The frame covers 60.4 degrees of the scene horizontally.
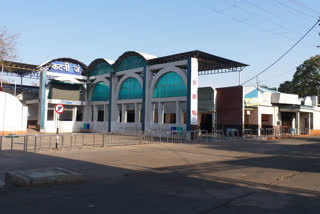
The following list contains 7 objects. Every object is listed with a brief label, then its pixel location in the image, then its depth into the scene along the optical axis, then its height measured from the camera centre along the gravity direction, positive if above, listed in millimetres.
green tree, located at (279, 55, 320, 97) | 50062 +8336
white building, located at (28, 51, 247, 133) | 28484 +3494
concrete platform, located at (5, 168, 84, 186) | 7320 -1579
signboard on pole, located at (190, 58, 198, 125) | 26312 +3142
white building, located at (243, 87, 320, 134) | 31922 +1590
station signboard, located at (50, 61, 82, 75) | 37384 +7309
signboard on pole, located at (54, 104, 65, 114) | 16359 +665
